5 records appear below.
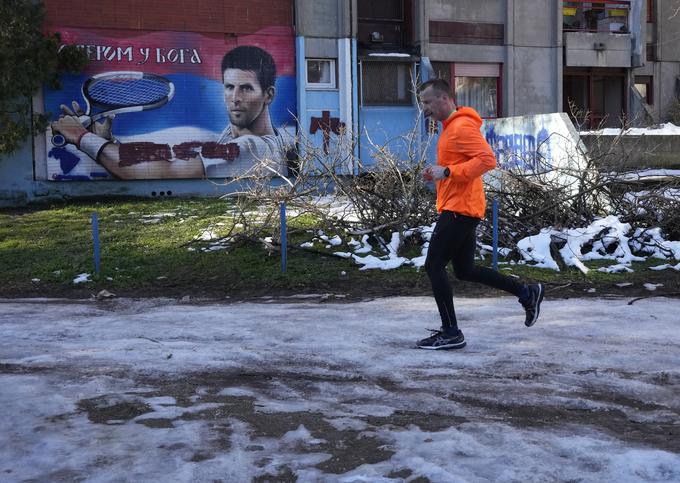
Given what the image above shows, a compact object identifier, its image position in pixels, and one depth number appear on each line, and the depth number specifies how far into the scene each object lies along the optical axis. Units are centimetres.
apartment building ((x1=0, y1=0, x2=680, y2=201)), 1895
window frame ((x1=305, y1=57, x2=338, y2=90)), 2072
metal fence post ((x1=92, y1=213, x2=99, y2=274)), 932
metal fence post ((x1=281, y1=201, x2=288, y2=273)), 927
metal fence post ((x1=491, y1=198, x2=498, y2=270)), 893
